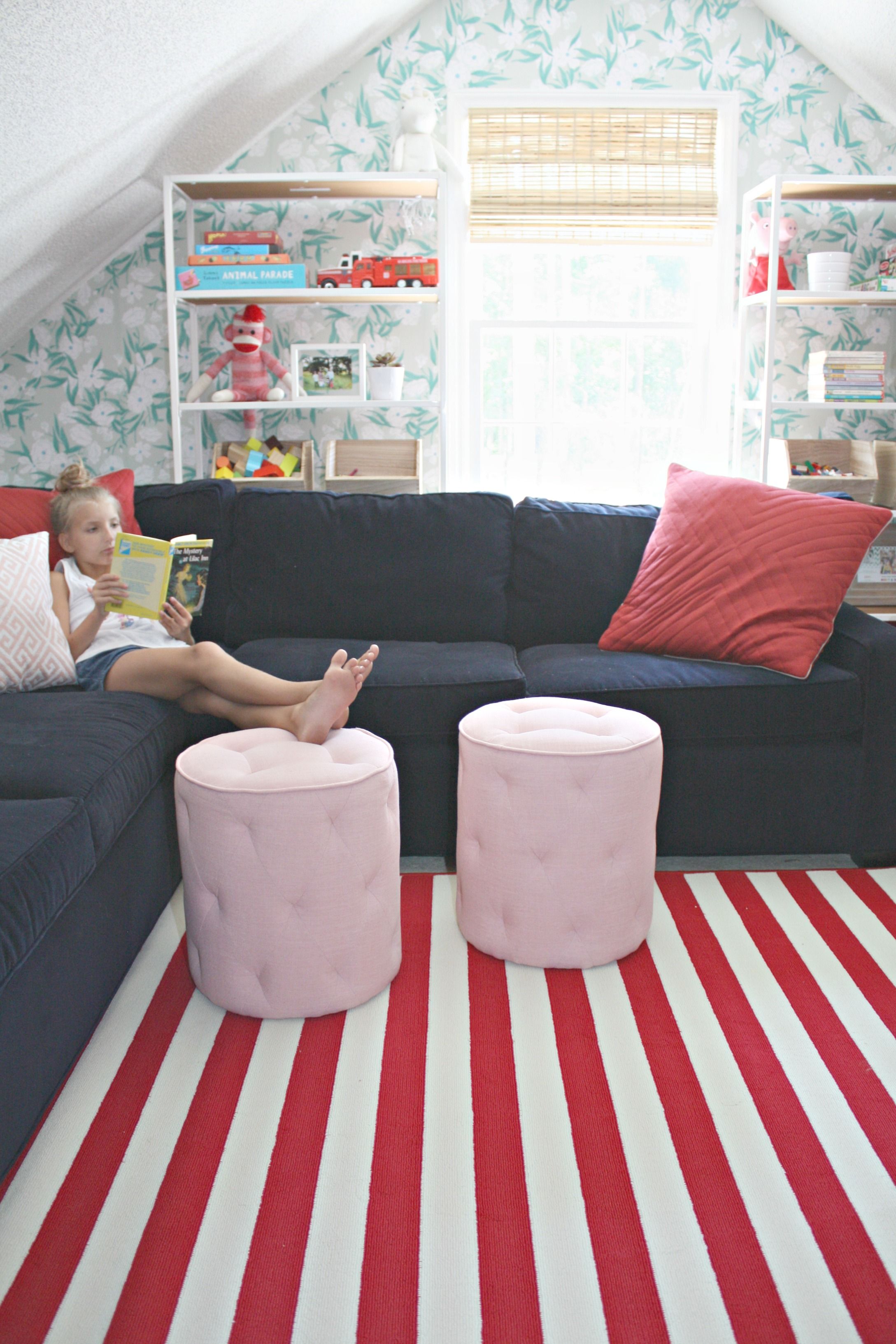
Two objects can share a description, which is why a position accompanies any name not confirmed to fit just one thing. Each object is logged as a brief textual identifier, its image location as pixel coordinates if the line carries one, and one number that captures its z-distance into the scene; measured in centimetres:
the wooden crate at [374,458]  388
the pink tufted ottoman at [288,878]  155
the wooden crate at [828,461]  373
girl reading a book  183
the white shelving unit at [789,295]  362
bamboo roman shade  396
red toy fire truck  367
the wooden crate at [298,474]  376
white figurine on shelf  371
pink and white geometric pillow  209
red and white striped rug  111
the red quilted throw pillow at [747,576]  223
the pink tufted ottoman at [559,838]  171
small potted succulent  375
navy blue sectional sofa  143
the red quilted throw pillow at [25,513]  232
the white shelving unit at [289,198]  358
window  397
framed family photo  381
